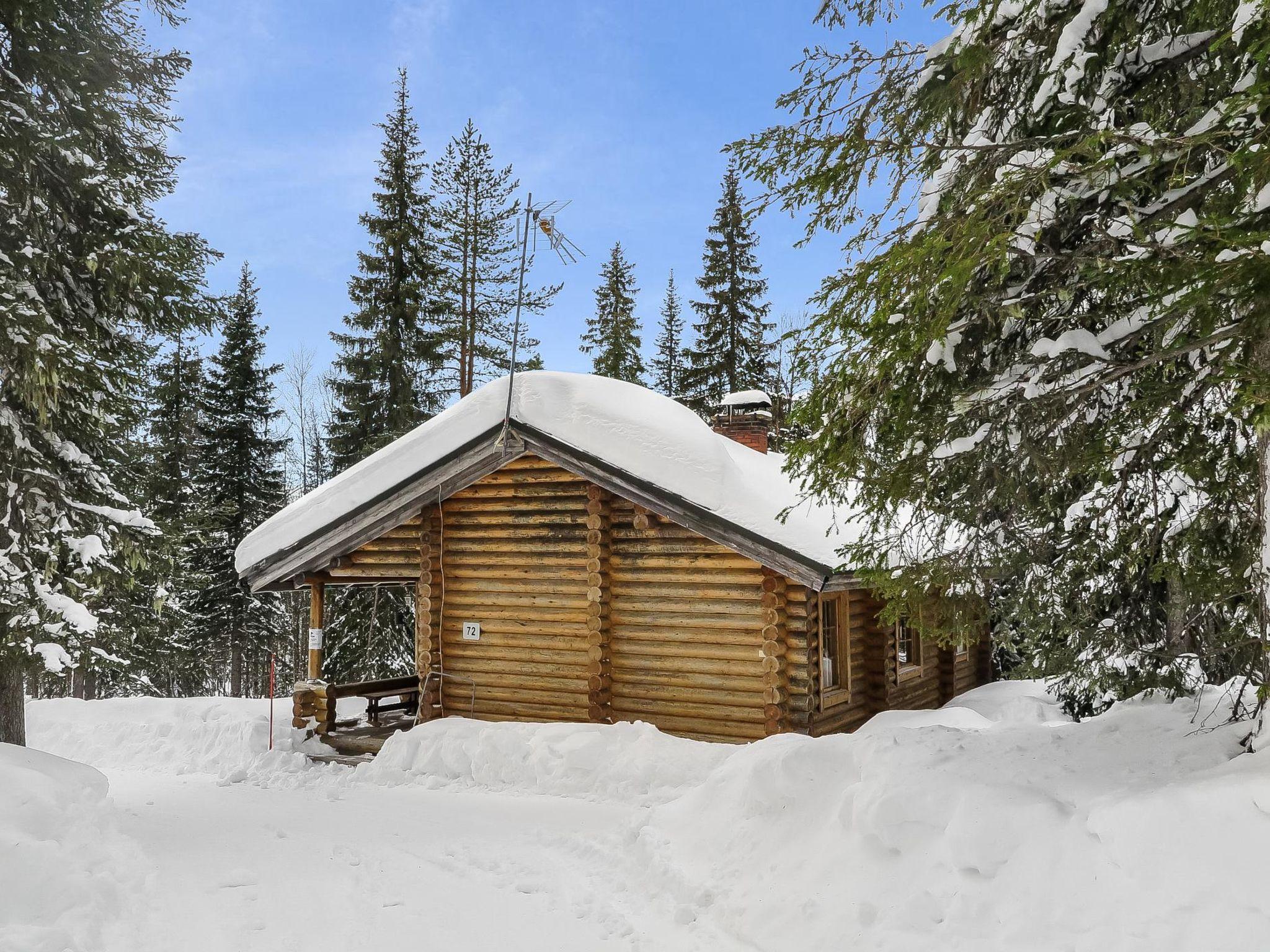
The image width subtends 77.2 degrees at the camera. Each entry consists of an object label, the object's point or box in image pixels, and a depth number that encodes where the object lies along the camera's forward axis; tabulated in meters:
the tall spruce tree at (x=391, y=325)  22.30
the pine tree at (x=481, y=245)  26.02
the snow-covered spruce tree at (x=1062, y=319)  3.85
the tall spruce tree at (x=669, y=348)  36.03
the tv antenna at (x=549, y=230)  9.87
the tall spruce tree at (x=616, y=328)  32.66
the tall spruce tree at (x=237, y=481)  23.16
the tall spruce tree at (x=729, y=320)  29.03
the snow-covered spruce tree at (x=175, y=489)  19.16
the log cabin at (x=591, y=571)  9.78
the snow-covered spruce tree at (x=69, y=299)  7.95
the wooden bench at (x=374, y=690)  12.14
